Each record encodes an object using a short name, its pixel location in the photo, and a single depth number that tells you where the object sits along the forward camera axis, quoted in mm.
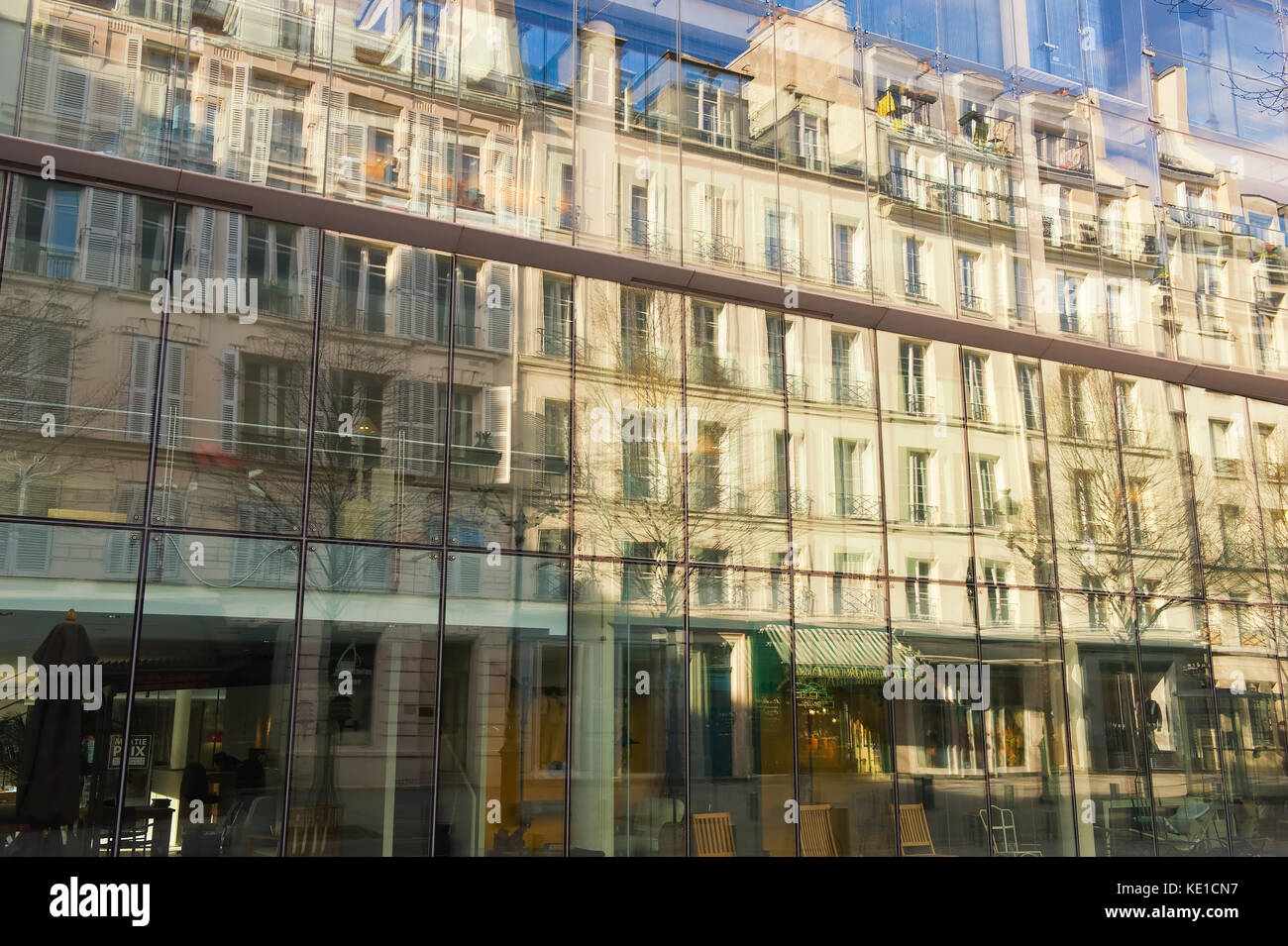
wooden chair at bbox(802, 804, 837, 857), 16125
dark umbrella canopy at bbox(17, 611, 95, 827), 11883
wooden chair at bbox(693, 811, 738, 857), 15438
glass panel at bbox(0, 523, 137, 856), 11906
